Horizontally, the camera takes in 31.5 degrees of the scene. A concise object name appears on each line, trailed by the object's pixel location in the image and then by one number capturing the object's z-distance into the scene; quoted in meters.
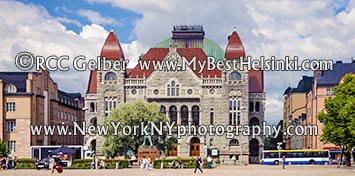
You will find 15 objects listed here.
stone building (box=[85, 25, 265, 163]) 112.06
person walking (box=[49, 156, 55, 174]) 59.91
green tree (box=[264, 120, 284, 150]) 188.07
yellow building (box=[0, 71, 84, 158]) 98.88
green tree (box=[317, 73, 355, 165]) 68.88
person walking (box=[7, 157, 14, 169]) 75.44
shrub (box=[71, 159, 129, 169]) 75.31
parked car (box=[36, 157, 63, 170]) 73.38
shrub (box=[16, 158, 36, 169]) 76.75
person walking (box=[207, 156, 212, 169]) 74.50
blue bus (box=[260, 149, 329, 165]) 97.31
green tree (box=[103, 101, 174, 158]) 88.81
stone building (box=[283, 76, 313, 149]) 139.26
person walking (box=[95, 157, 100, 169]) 73.03
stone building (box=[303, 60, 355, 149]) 109.19
